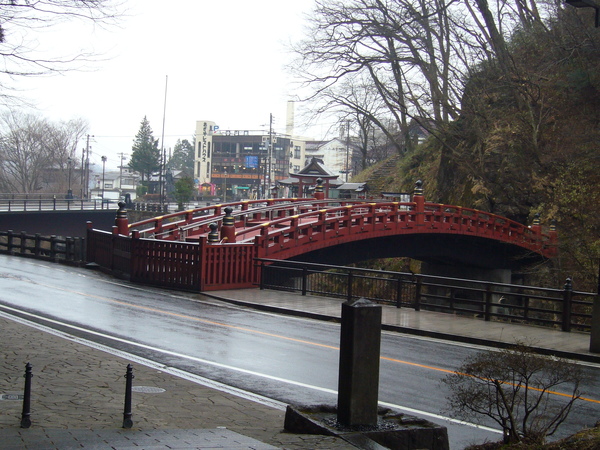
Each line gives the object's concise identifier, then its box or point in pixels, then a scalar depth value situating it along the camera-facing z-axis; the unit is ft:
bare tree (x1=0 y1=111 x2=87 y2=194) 310.45
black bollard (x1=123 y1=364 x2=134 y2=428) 22.13
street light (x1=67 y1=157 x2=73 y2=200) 260.50
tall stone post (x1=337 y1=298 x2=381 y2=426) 20.70
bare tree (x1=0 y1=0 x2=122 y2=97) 39.70
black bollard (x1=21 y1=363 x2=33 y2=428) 20.85
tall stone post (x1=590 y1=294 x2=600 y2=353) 44.34
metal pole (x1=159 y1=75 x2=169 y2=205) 255.39
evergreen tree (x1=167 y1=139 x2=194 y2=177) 544.62
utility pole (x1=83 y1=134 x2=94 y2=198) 358.37
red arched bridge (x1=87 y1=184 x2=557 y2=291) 72.23
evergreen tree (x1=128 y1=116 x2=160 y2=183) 396.57
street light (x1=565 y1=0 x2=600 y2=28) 41.84
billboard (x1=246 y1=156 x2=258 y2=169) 380.66
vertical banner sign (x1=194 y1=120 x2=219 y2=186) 413.80
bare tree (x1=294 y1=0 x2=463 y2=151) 137.90
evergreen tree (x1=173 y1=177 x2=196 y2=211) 275.59
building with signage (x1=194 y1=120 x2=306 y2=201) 410.72
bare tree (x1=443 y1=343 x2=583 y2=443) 21.43
